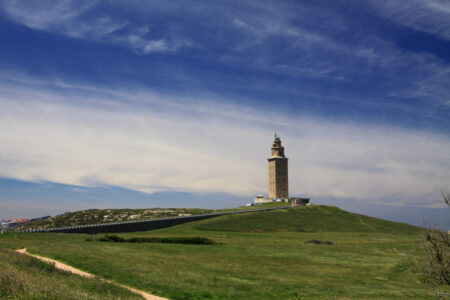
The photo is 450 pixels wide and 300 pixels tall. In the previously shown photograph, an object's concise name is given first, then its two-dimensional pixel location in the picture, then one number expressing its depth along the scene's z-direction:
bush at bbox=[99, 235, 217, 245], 48.62
